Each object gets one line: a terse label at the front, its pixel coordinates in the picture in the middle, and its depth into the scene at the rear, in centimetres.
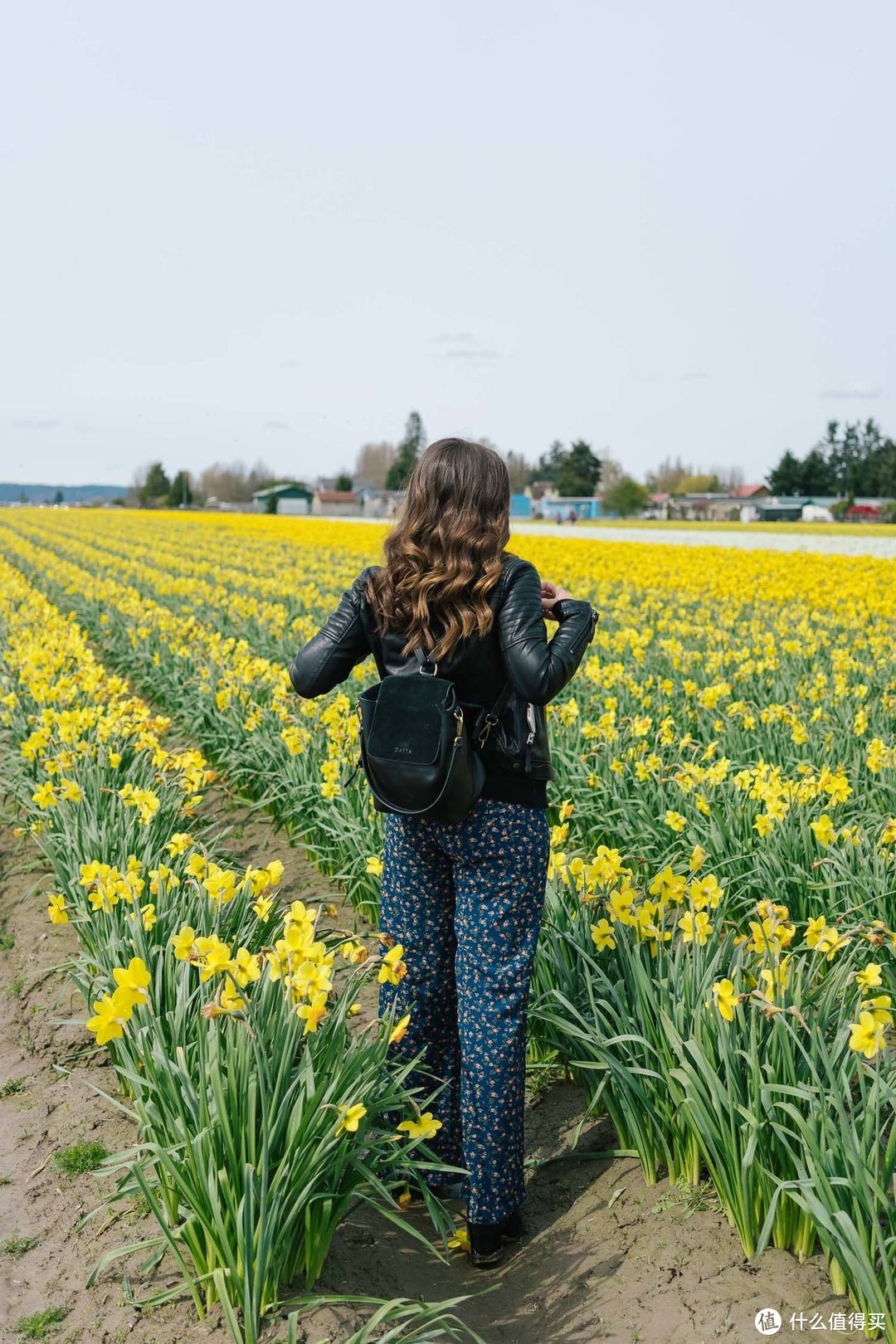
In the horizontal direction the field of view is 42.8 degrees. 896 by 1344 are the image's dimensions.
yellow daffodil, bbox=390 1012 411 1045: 249
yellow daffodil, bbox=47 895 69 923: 317
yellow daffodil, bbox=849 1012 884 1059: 223
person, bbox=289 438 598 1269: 252
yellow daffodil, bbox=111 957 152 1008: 225
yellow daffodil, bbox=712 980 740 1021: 243
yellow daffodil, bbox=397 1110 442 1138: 261
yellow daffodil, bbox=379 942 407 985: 257
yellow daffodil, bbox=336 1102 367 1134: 223
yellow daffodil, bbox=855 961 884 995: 250
